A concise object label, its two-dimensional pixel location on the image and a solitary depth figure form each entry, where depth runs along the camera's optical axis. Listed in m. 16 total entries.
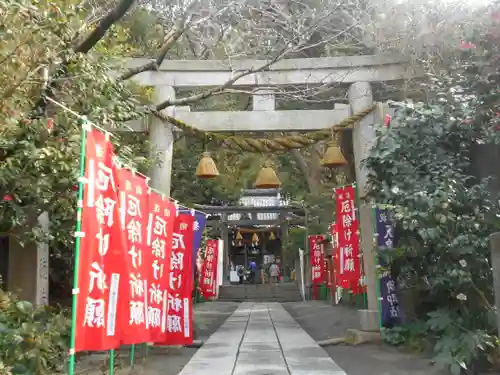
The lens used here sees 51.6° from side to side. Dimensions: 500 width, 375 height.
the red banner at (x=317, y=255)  19.89
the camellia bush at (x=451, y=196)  5.83
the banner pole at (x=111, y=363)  4.99
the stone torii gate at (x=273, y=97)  8.90
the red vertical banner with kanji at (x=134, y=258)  5.01
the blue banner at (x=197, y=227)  8.63
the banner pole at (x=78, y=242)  3.83
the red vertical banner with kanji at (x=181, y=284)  7.39
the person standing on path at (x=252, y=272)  31.84
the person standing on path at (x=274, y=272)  29.12
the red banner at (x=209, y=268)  21.02
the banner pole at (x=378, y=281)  8.45
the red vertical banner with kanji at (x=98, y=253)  4.05
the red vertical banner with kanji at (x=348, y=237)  9.97
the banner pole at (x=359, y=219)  9.59
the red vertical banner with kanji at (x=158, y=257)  6.18
